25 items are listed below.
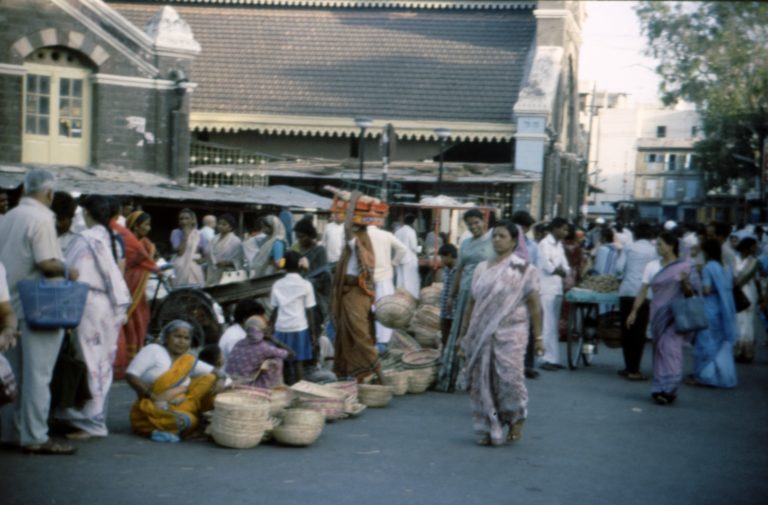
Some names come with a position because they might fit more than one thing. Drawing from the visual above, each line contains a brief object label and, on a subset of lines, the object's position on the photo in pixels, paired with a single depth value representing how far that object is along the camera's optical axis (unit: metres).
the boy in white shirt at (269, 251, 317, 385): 11.18
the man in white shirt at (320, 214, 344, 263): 16.84
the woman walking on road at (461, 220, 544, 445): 9.10
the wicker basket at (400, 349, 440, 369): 12.06
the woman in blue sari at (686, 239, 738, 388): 13.48
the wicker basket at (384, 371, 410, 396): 11.48
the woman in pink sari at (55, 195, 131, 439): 8.42
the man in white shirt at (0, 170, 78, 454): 7.54
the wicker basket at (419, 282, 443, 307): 15.76
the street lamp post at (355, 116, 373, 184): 24.95
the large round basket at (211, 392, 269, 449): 8.34
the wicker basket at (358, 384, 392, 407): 10.66
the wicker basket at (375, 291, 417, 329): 13.71
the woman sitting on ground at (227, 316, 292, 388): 9.63
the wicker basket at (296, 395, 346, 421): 9.37
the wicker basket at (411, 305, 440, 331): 13.88
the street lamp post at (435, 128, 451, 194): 27.19
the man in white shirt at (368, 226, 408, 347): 12.91
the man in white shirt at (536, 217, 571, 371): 14.58
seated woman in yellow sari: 8.66
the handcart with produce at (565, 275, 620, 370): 14.67
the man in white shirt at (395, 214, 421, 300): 18.41
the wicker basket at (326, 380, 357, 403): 10.07
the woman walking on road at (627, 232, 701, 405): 11.81
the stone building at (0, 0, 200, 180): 21.62
